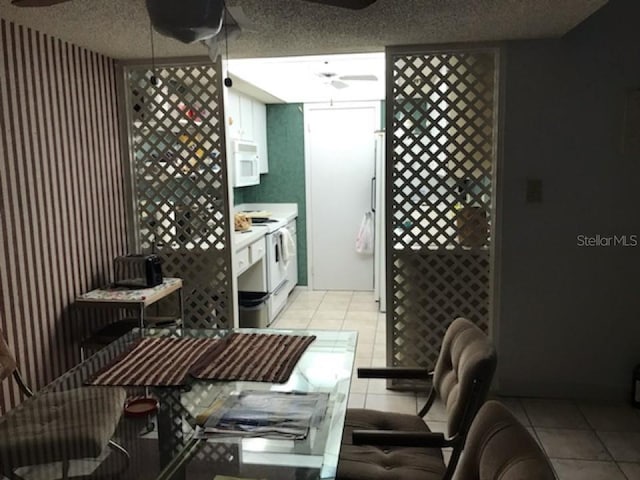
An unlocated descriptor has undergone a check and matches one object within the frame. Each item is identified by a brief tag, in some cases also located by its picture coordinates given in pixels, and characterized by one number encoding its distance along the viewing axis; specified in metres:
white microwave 4.77
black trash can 4.42
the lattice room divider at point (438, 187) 3.26
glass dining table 1.47
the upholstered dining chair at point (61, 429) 1.56
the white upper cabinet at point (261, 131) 5.58
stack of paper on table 1.58
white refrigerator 5.16
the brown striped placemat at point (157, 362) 1.94
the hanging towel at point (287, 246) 5.33
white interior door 5.89
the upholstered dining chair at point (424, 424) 1.68
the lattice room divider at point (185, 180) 3.46
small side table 2.85
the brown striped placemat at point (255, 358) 1.96
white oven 4.91
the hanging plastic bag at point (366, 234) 5.96
